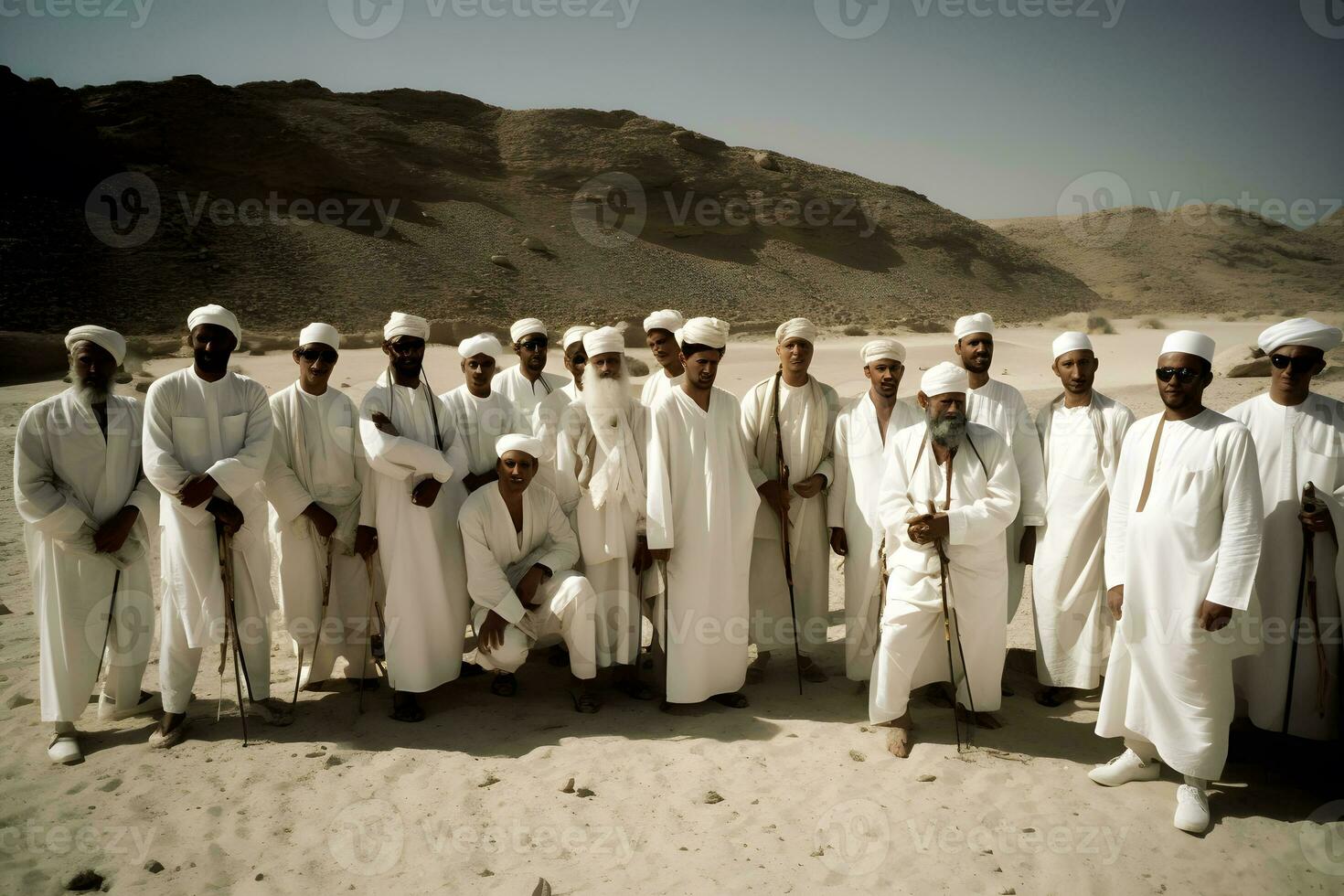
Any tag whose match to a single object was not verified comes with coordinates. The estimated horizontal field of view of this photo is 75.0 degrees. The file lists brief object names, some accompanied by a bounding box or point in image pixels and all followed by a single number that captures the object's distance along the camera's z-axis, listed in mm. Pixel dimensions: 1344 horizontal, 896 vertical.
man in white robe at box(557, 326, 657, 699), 4883
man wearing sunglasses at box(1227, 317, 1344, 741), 4043
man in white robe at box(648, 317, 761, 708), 4816
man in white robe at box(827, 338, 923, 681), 5016
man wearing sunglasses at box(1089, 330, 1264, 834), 3654
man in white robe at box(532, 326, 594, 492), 5344
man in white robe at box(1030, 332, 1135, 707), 4855
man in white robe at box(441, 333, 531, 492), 5176
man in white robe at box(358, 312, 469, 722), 4734
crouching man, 4738
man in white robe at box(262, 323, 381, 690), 4922
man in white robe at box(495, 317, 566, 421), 5828
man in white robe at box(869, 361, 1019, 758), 4395
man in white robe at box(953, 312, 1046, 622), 5035
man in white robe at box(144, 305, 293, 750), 4484
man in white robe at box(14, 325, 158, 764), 4430
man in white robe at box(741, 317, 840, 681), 5227
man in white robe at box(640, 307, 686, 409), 5426
